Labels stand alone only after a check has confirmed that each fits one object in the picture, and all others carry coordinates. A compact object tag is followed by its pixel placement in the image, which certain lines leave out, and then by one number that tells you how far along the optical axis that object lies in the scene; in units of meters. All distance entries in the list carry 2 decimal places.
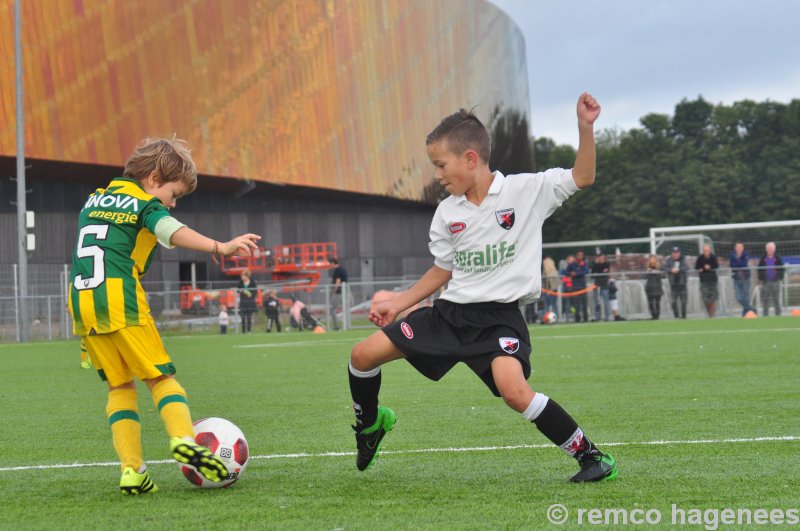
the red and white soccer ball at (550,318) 25.75
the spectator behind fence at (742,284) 24.94
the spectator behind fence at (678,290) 25.25
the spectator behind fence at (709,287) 25.08
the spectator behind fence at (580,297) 25.78
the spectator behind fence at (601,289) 25.69
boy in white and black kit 4.59
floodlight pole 25.52
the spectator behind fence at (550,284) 26.03
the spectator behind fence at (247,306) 24.91
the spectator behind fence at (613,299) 25.64
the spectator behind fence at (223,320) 25.11
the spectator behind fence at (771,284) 25.00
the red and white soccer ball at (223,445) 4.78
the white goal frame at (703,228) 34.71
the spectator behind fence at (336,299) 25.44
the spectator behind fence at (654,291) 25.45
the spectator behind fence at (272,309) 24.94
